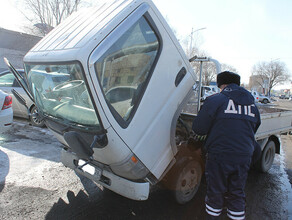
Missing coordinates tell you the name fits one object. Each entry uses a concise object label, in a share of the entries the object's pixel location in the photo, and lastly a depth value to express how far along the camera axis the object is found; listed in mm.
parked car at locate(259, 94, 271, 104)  31136
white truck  1938
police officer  2273
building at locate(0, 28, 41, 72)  20959
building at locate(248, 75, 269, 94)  61862
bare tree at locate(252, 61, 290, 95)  58531
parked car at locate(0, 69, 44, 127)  6520
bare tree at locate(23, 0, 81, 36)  23016
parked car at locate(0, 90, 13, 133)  4418
